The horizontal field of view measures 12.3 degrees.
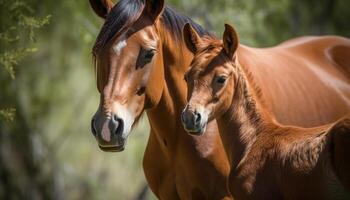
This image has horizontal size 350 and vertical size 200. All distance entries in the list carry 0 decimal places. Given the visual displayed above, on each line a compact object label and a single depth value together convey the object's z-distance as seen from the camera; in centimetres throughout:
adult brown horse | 1189
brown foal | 1051
